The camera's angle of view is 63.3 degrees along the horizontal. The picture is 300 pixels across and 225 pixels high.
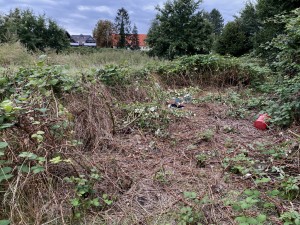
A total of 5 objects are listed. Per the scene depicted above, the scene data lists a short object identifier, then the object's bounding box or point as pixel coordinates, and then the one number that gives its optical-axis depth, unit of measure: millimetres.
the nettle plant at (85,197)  1567
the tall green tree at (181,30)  12125
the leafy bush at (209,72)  5684
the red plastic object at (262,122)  3115
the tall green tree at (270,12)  6979
